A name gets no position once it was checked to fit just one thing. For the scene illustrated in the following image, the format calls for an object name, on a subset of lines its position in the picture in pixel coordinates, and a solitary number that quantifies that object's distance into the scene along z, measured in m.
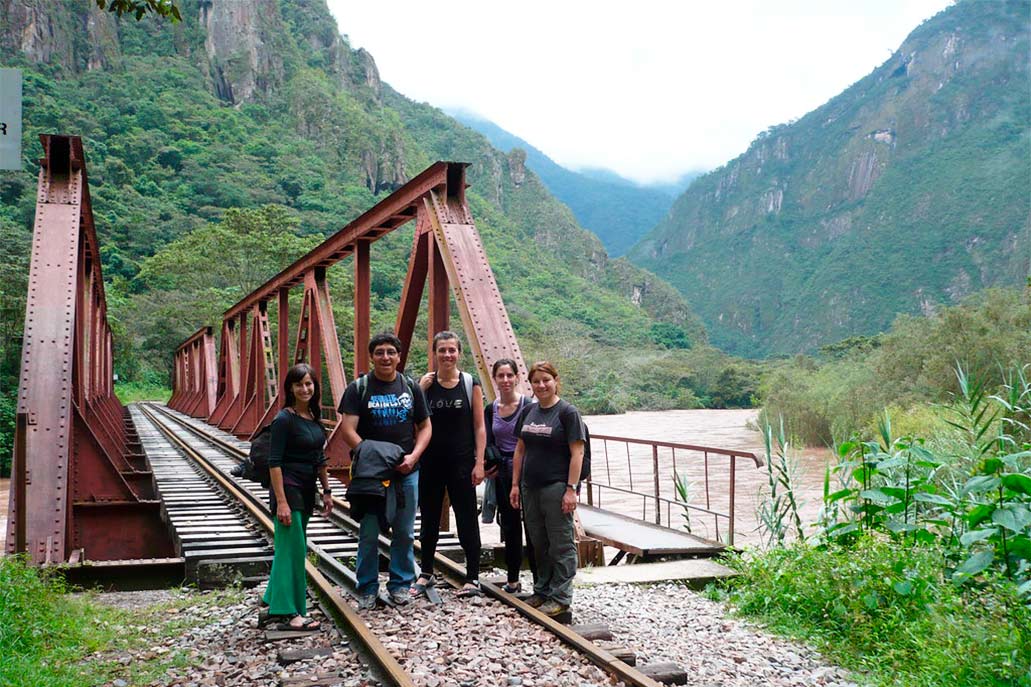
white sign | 4.16
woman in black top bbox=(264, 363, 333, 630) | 4.36
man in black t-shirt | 4.73
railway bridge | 5.94
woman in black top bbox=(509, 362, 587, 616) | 4.75
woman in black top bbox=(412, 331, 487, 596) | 4.99
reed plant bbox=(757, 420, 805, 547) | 6.62
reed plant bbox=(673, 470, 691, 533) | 8.32
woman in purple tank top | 5.18
